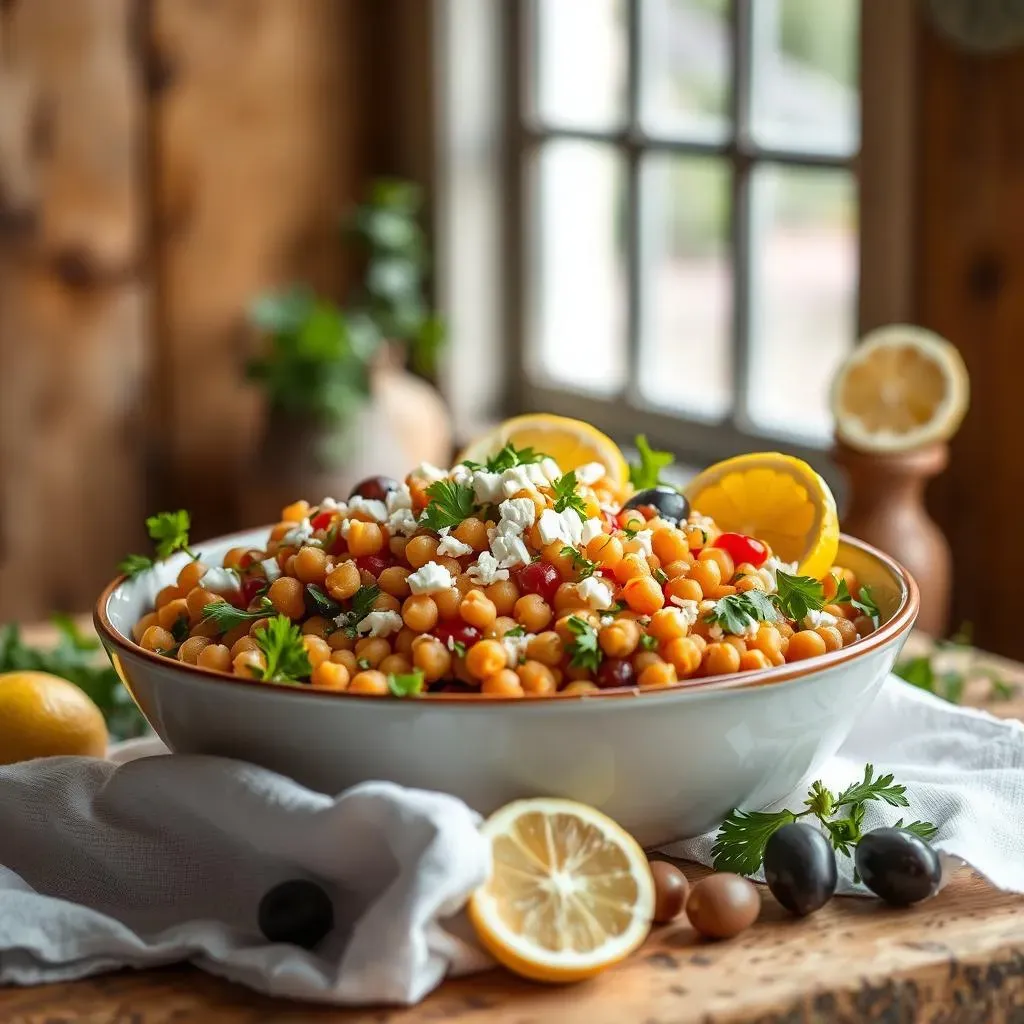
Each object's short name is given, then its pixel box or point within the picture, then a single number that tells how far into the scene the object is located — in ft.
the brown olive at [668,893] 2.62
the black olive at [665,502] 2.91
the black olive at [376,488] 2.98
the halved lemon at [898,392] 3.75
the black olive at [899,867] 2.63
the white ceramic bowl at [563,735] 2.58
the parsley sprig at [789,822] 2.72
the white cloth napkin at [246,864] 2.50
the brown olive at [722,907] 2.57
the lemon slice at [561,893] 2.50
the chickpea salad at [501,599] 2.64
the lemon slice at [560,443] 3.17
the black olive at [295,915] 2.57
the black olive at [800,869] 2.61
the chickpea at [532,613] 2.68
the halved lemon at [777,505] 2.94
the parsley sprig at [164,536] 2.99
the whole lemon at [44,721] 3.00
